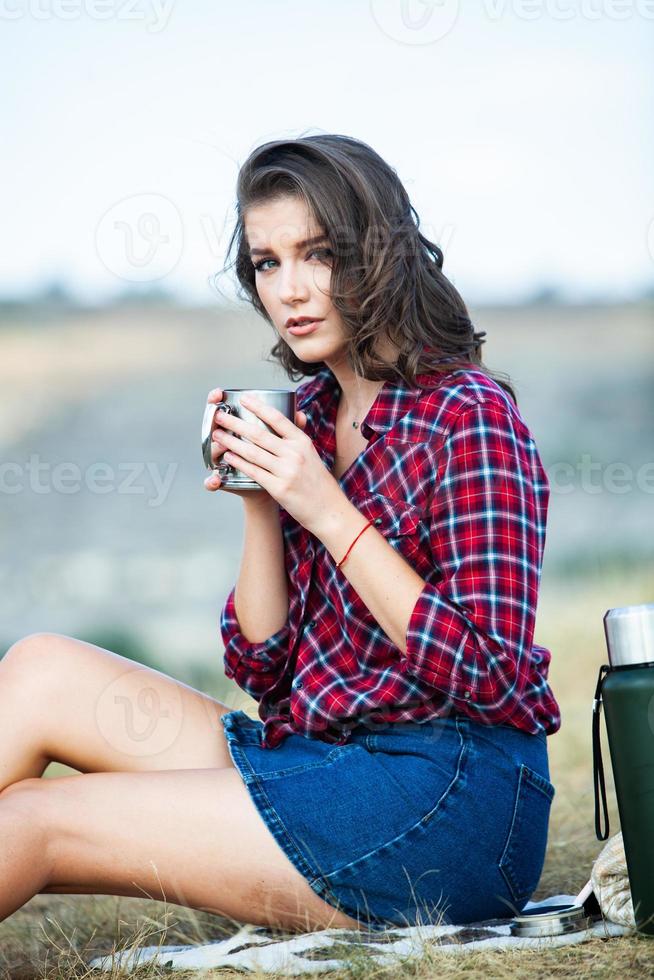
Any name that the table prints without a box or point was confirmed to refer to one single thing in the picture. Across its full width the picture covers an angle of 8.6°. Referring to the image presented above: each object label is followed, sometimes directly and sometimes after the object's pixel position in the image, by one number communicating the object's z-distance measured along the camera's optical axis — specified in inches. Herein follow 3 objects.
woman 164.9
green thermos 161.9
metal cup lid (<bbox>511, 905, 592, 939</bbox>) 166.4
